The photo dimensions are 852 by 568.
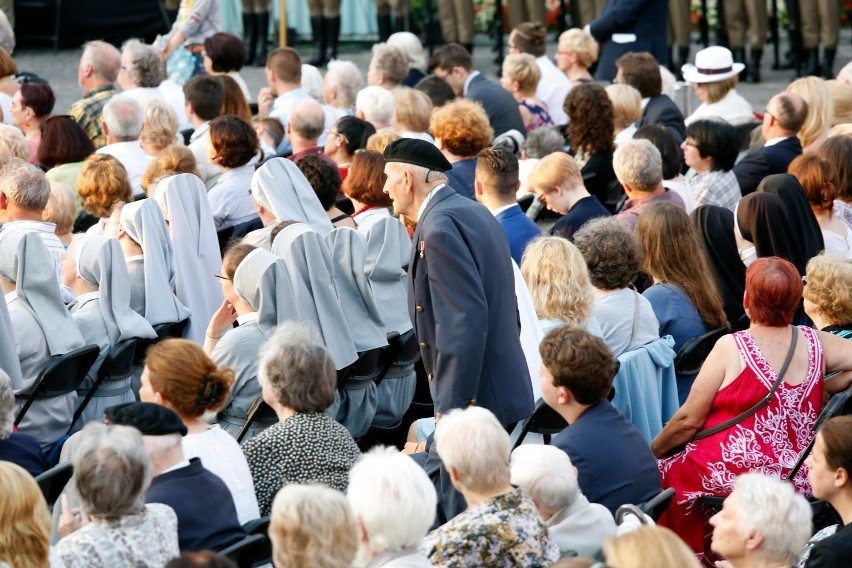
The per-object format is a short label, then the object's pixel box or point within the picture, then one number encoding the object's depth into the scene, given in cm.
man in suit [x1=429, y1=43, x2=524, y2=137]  1862
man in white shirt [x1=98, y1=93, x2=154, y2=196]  1532
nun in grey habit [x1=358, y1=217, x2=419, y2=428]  1195
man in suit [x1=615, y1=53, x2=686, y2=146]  1814
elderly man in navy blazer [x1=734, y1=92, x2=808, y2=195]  1545
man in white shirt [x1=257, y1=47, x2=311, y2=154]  1902
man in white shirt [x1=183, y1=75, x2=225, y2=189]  1667
